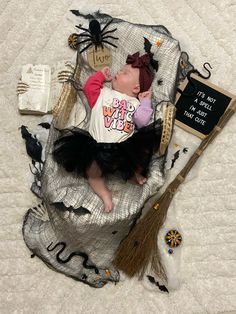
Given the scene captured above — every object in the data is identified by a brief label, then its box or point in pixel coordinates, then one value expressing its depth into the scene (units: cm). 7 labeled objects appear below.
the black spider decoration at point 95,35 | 129
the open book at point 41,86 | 133
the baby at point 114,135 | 117
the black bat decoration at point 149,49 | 130
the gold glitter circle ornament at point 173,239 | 127
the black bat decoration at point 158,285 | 125
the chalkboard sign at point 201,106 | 134
